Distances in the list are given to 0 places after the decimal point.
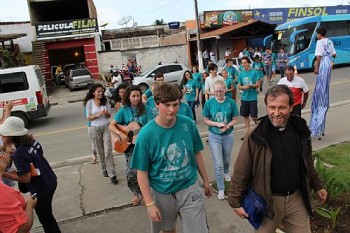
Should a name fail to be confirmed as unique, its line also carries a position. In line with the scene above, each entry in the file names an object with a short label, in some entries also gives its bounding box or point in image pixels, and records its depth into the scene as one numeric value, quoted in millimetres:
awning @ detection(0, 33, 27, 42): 22367
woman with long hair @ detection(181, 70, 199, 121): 10062
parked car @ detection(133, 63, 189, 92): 18547
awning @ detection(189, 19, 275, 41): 29078
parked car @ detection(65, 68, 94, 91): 23978
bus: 22406
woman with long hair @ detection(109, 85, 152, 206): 4945
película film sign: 27062
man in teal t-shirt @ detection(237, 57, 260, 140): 8062
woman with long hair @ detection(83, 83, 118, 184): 6086
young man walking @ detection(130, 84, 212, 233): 3014
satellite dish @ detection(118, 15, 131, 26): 37344
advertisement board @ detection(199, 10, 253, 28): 31875
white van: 11727
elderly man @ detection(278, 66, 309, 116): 6598
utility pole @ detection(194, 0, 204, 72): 24469
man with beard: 2699
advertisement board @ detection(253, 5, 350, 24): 32906
